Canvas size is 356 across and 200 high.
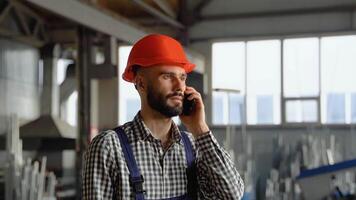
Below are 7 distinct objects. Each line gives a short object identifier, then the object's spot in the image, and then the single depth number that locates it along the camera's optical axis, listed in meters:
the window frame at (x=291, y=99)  8.19
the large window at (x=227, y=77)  8.51
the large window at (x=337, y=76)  8.07
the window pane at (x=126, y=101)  8.75
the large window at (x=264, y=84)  8.39
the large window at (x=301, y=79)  8.24
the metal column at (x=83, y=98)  5.71
